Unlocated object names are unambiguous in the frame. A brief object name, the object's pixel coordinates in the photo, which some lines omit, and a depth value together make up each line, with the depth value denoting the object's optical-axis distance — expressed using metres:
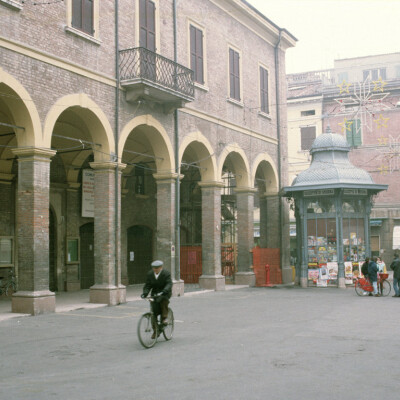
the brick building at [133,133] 14.73
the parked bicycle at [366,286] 20.86
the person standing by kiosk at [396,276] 20.41
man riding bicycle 10.59
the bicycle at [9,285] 19.47
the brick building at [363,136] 39.47
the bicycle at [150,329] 10.00
